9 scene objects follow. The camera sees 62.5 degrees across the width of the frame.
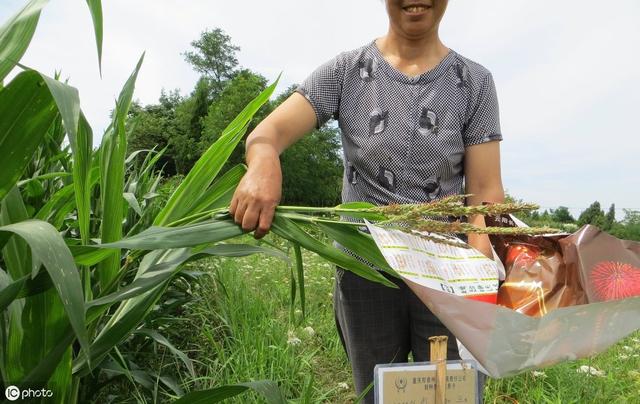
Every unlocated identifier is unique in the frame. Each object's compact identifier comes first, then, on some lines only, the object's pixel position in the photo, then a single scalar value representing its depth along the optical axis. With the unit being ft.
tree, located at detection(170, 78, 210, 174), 120.16
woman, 4.58
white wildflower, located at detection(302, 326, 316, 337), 9.72
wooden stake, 3.92
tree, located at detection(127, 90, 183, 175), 127.24
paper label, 3.00
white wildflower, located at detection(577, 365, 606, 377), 8.50
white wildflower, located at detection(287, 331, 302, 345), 8.41
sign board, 3.85
